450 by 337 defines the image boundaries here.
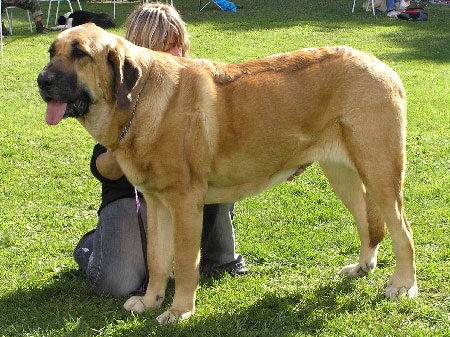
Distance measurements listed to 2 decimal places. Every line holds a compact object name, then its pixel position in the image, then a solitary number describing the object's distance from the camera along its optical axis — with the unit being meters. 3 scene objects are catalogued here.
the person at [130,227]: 3.87
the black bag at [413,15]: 15.77
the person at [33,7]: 14.20
